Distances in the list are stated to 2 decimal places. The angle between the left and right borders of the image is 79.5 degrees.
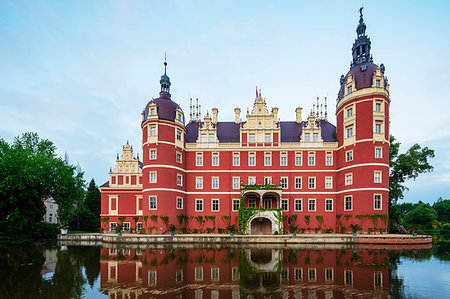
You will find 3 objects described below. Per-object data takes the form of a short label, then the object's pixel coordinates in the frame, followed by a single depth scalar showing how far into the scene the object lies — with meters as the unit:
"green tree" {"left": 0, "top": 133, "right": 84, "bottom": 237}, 34.59
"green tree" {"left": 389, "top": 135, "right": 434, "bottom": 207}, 37.72
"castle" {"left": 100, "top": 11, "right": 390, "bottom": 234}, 33.09
